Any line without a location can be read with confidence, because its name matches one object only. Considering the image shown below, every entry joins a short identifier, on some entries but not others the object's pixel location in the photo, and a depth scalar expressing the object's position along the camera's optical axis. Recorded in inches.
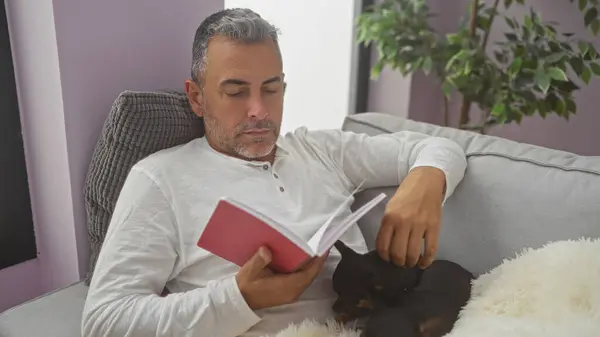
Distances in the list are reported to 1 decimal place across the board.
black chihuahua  36.3
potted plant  66.4
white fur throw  35.0
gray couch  42.9
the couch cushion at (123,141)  44.6
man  36.4
